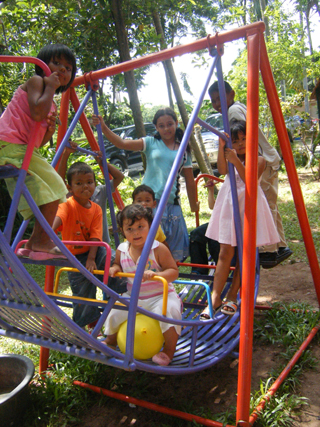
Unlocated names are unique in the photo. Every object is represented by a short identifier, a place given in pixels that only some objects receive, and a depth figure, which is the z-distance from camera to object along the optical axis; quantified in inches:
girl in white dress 103.5
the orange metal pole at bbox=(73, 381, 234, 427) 79.4
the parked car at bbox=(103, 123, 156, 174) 470.0
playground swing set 69.2
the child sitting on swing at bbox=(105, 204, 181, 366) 87.7
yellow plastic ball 83.2
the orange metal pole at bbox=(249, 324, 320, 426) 80.5
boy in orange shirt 104.5
